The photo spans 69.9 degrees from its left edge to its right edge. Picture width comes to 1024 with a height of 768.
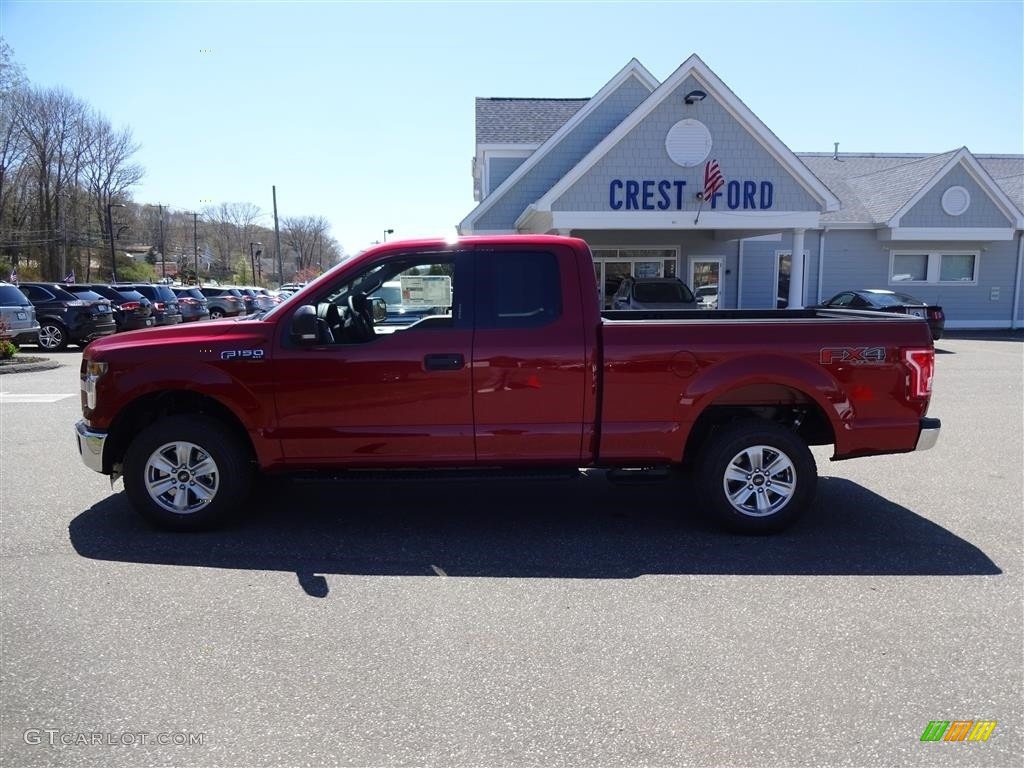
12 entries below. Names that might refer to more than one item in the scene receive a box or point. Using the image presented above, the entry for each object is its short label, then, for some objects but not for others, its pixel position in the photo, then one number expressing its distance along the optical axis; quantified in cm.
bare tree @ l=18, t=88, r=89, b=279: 5875
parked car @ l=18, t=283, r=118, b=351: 1836
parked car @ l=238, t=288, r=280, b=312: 3441
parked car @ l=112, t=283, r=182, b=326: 2473
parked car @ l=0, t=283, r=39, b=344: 1595
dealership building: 1802
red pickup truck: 490
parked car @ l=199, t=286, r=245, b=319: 3244
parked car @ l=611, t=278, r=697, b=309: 1675
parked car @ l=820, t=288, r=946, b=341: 1773
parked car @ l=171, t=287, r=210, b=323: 2783
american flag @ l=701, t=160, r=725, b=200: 1778
